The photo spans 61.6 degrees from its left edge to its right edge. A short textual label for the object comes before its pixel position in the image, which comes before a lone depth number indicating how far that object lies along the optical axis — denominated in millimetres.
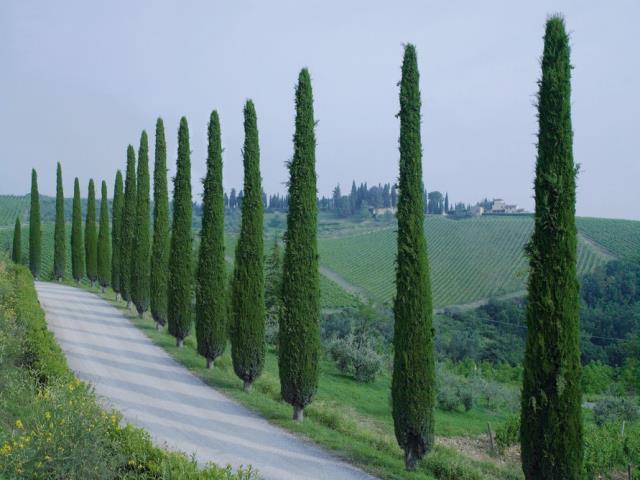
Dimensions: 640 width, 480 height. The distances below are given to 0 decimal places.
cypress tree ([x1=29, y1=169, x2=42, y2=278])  49625
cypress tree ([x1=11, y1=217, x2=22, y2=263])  51938
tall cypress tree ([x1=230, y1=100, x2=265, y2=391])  17516
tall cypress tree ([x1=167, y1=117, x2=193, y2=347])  23547
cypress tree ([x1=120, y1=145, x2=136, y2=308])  33844
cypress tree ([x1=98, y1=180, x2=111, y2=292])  42812
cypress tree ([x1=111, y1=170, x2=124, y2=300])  38594
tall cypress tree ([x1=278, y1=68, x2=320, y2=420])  14820
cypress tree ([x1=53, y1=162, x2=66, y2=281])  48750
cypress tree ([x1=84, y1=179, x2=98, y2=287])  45719
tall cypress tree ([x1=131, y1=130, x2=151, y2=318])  30375
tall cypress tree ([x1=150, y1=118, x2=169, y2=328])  27188
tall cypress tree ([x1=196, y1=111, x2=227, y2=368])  20469
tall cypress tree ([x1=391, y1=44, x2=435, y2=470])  11750
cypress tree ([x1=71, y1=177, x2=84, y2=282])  47531
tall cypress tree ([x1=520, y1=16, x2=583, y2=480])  9375
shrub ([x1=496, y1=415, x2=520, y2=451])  19969
